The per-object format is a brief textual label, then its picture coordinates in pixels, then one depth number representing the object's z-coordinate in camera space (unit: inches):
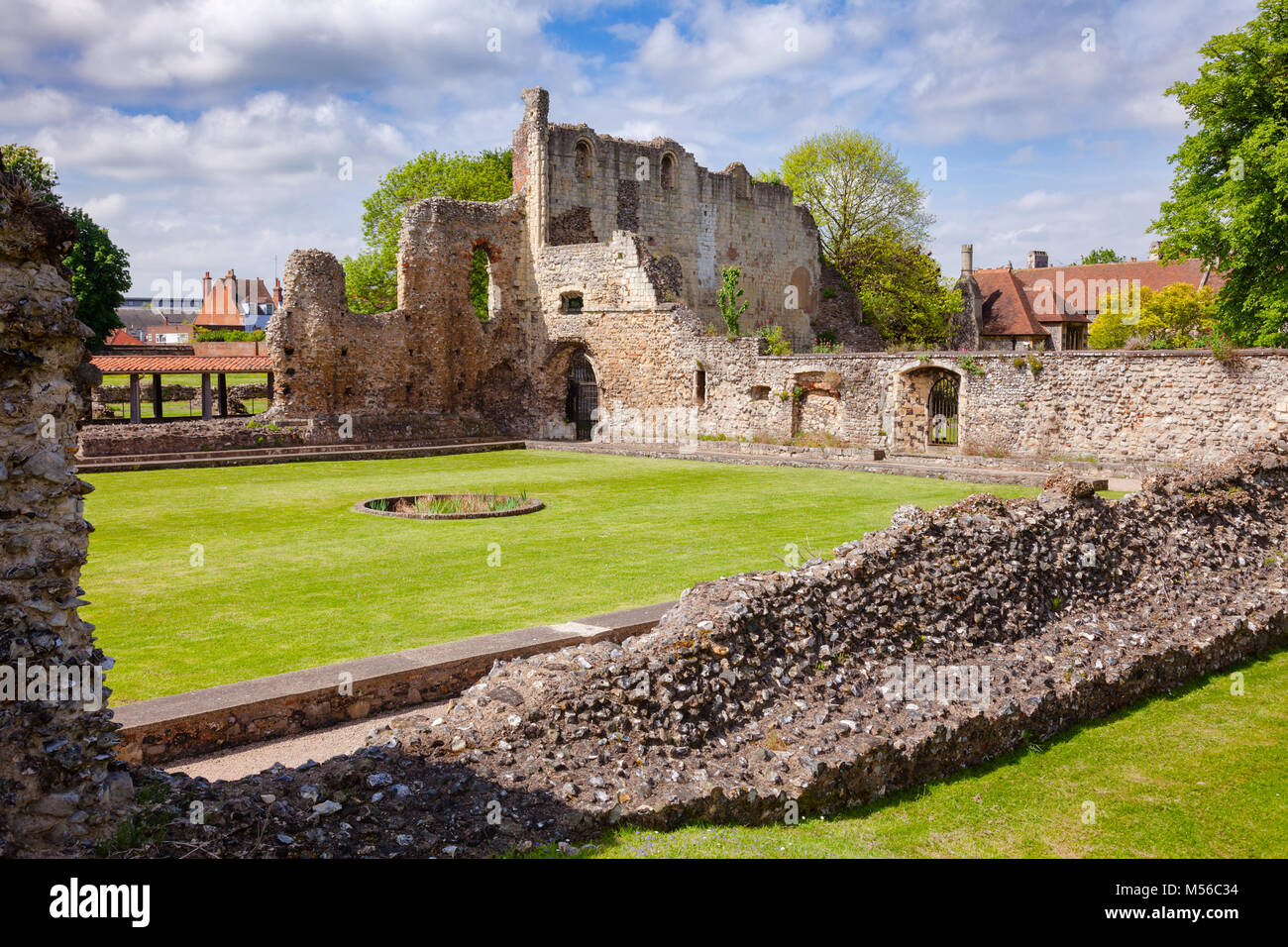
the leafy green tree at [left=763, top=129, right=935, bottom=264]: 1717.5
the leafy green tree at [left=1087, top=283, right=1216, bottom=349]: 1456.8
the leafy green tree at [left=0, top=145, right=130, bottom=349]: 1568.5
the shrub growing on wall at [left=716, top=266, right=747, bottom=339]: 1206.9
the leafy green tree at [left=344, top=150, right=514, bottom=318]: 1664.6
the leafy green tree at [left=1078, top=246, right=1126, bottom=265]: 2532.0
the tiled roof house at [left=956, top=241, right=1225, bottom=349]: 1823.3
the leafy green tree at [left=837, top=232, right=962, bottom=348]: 1624.0
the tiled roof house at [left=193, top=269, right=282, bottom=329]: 3149.6
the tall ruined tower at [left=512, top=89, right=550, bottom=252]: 1175.0
